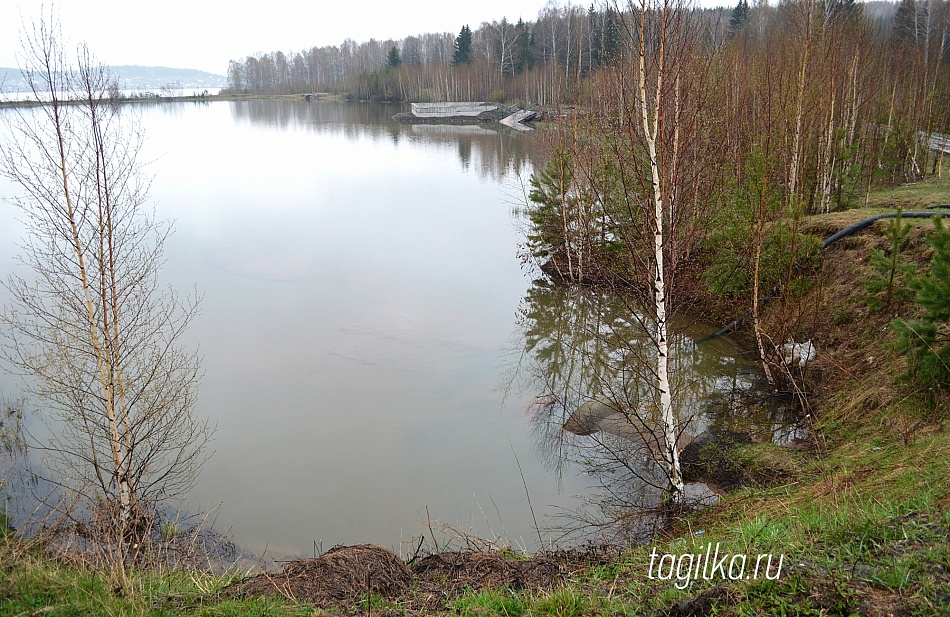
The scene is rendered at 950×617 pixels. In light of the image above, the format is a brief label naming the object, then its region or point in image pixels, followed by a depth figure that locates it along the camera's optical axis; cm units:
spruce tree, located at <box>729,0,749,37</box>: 4754
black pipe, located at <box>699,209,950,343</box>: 1162
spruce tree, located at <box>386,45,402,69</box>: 8582
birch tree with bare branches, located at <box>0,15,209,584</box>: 770
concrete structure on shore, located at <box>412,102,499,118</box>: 6706
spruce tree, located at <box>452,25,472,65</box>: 7656
